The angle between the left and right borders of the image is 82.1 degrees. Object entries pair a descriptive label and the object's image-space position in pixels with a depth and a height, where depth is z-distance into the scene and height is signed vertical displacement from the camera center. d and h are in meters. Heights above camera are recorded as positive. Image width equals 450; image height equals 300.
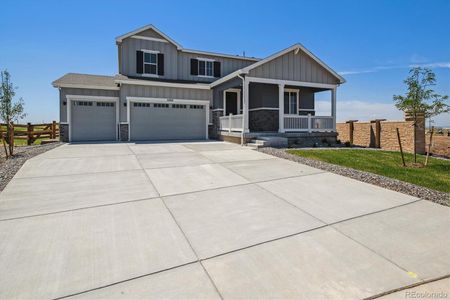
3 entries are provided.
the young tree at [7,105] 12.05 +1.52
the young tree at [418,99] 9.00 +1.36
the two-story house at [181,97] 13.82 +2.46
